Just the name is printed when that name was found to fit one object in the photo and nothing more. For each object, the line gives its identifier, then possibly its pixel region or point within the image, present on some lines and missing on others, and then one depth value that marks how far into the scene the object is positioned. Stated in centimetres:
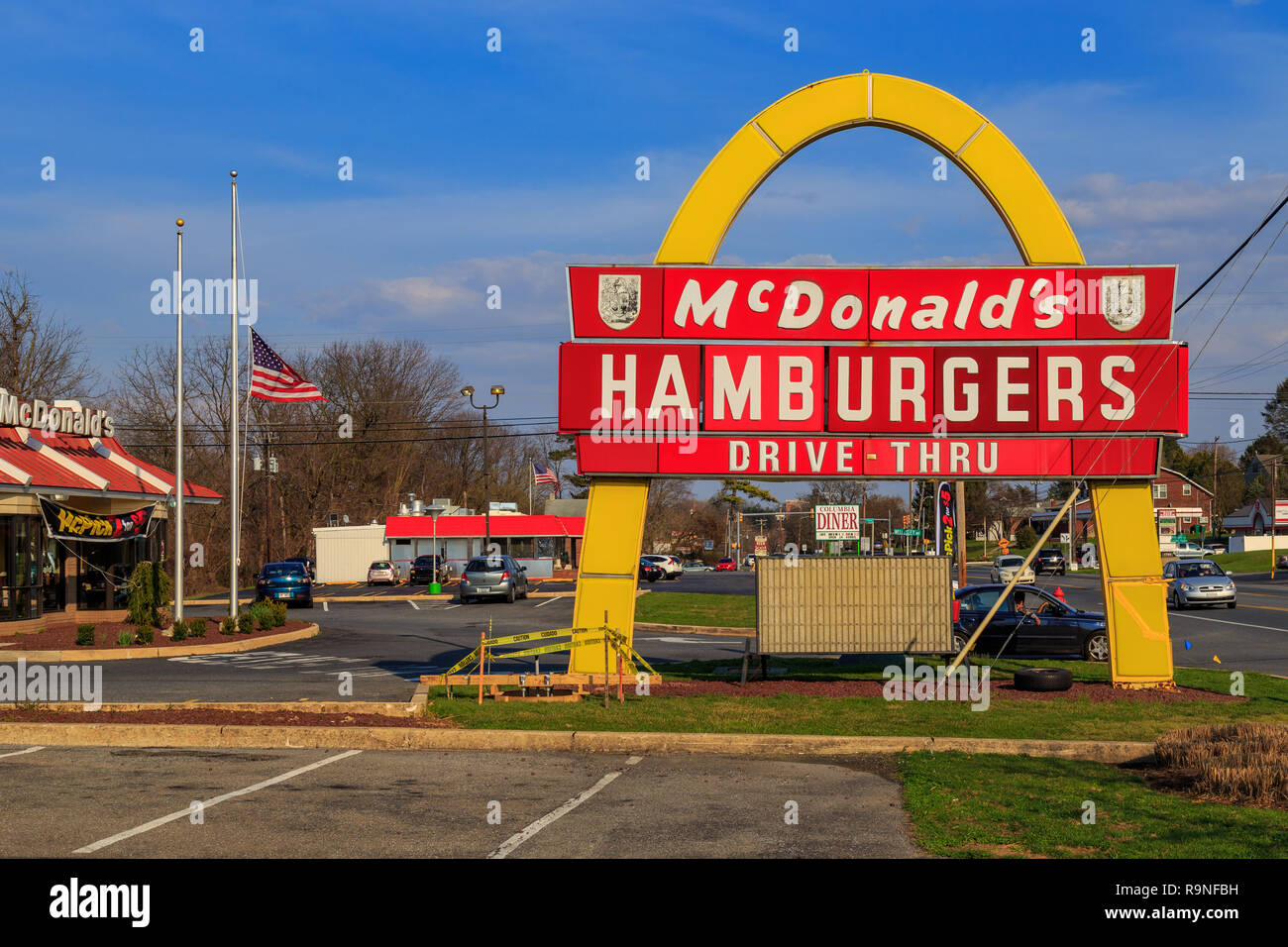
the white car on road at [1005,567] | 5229
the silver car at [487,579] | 4081
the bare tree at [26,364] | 5262
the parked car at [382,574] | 5966
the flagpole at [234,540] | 2711
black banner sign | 2791
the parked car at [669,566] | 6925
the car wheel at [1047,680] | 1633
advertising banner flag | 3250
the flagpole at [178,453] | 2551
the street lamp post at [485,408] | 5399
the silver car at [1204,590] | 3709
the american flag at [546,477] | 6244
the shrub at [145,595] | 2602
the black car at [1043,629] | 2192
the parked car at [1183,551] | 7229
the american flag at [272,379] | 2788
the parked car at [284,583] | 3994
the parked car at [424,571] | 5806
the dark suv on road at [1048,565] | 7481
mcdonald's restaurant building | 2680
